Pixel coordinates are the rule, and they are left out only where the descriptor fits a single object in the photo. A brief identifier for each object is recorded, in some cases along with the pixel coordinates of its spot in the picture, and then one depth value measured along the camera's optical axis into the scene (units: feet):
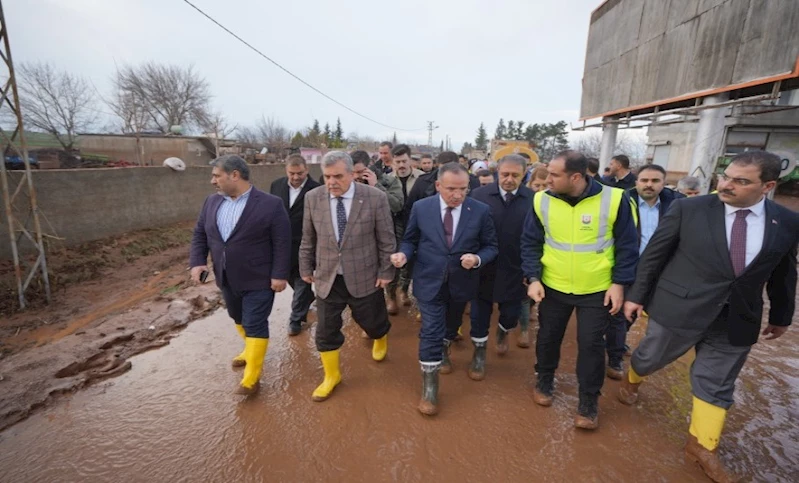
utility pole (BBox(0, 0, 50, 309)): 15.55
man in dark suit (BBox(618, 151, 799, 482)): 6.79
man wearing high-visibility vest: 8.11
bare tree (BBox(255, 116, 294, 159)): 128.26
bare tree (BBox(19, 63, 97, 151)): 75.87
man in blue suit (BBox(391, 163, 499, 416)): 9.29
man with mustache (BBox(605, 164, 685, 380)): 10.86
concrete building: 25.80
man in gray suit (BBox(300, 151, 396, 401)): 9.57
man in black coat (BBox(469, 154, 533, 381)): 11.00
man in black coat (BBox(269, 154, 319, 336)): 12.76
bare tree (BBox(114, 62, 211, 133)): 103.04
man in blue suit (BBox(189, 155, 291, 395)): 9.80
